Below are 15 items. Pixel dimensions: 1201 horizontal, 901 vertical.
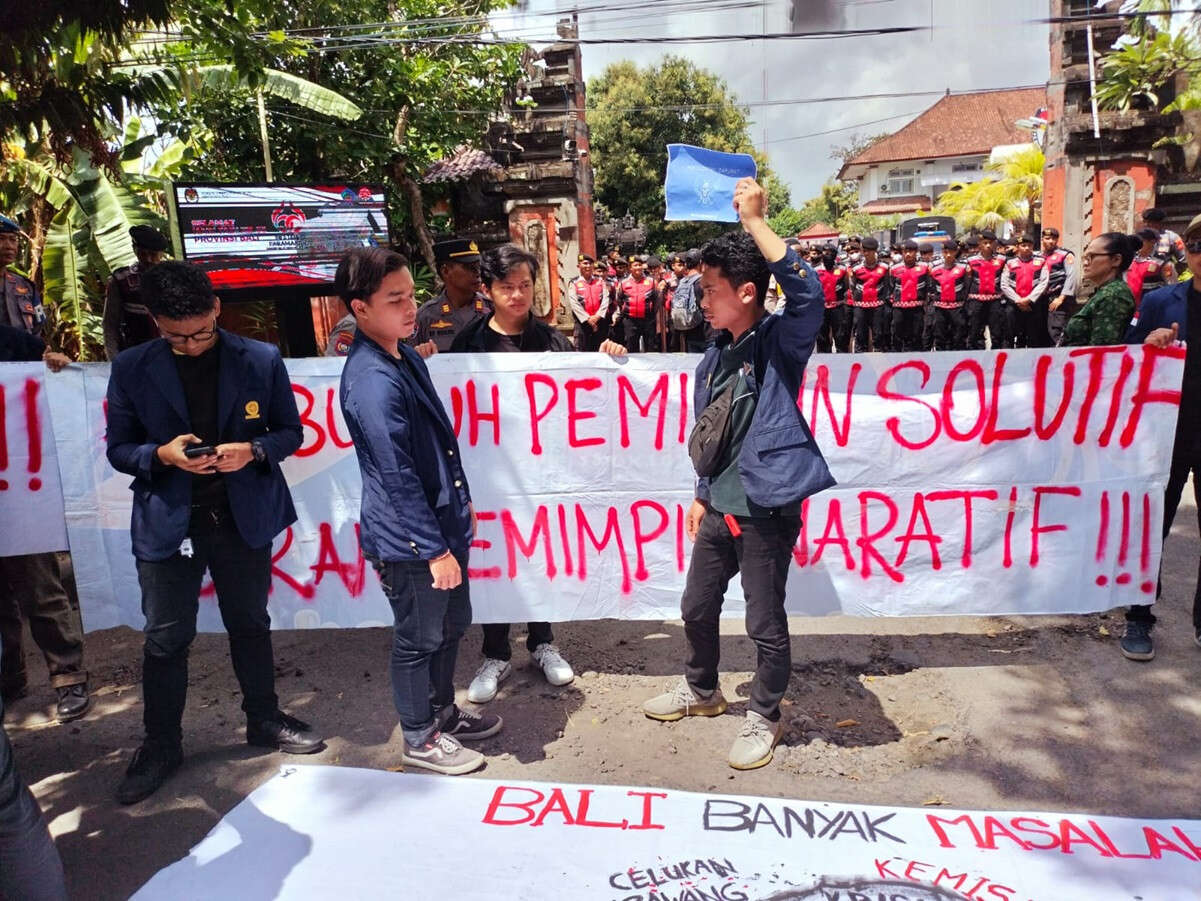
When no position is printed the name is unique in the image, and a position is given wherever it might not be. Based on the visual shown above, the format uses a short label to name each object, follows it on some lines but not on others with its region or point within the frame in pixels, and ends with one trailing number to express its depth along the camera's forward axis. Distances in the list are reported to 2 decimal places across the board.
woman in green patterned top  3.89
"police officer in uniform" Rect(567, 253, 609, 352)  13.76
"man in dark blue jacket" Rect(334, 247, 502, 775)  2.69
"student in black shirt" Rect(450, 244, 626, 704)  3.55
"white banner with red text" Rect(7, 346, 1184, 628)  3.73
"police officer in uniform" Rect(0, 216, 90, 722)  3.64
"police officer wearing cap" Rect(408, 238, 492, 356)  4.18
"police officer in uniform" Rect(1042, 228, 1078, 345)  11.91
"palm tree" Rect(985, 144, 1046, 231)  30.34
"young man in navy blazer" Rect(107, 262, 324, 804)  2.87
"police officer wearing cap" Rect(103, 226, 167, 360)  4.47
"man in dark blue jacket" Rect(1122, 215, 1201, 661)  3.61
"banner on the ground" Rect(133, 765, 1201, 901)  2.36
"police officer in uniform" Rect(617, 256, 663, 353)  14.40
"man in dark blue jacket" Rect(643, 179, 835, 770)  2.72
